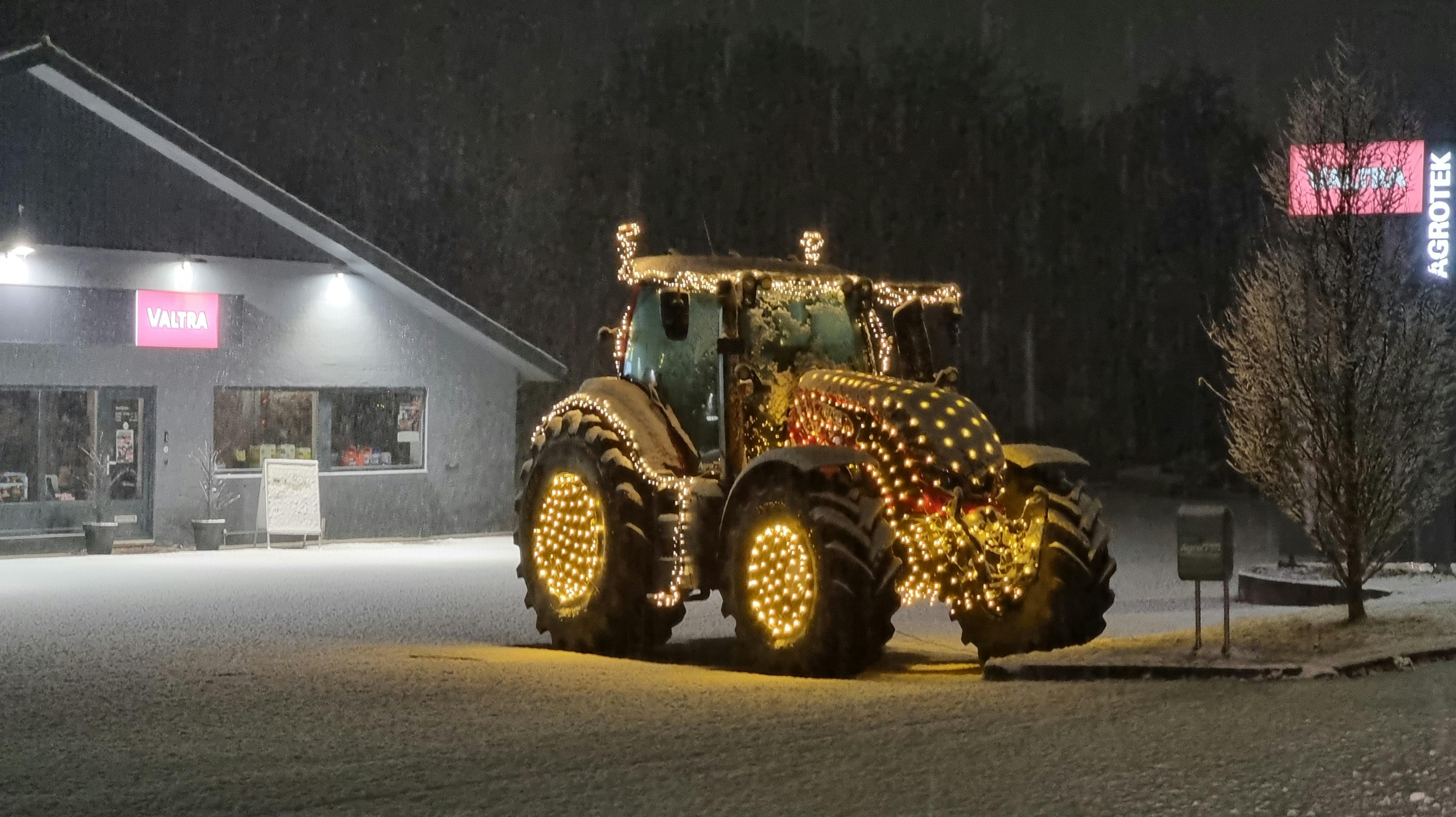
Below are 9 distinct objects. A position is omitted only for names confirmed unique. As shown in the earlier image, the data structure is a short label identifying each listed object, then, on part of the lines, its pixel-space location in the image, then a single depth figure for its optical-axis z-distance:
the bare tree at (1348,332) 14.00
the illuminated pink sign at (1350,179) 13.95
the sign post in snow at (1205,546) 11.67
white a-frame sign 26.39
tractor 11.38
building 24.52
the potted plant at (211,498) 25.78
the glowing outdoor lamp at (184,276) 25.91
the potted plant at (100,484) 25.44
